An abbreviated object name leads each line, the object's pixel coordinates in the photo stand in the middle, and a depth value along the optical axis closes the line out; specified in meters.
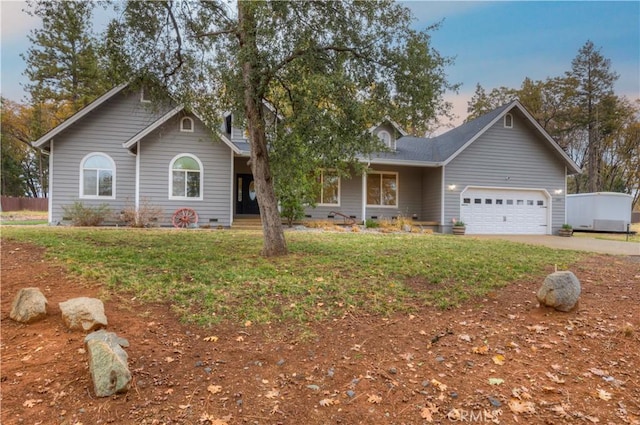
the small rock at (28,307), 3.77
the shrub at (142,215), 12.61
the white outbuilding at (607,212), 18.72
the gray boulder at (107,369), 2.78
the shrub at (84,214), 12.41
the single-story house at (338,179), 13.21
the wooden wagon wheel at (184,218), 13.33
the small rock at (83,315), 3.61
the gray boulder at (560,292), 4.32
